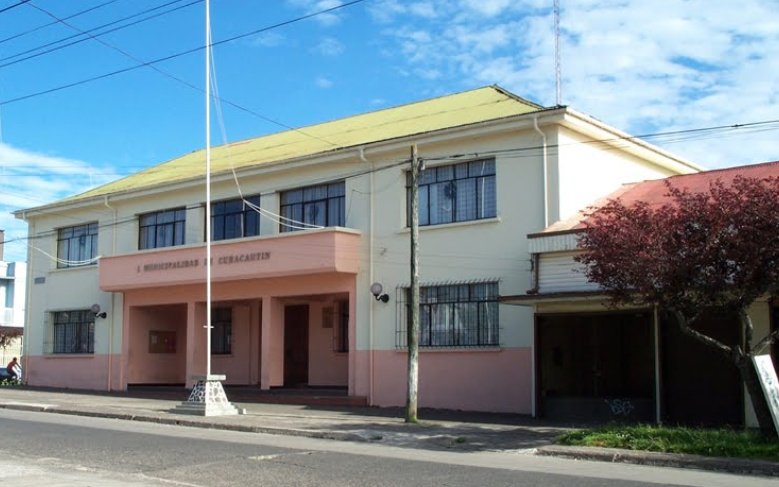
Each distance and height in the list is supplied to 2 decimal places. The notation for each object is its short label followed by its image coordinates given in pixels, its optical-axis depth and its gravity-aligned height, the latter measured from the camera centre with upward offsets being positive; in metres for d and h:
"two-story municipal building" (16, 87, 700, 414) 21.39 +2.22
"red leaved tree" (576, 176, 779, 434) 13.45 +1.14
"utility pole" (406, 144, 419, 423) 18.83 +0.20
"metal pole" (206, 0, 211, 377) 21.38 +2.73
